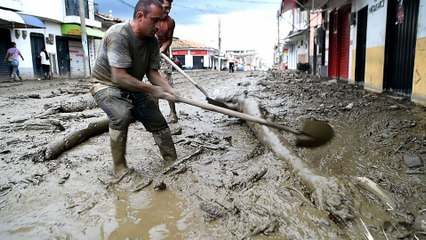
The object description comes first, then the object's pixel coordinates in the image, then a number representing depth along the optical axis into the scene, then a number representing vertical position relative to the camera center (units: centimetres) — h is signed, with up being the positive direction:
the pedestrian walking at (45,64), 1676 +72
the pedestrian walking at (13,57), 1410 +91
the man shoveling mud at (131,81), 259 -4
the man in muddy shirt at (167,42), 466 +49
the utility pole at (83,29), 1817 +273
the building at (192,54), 5094 +330
